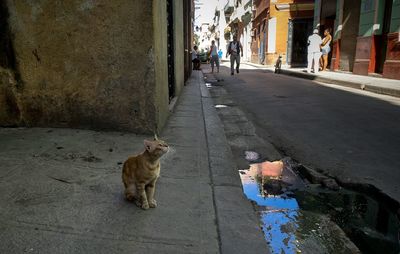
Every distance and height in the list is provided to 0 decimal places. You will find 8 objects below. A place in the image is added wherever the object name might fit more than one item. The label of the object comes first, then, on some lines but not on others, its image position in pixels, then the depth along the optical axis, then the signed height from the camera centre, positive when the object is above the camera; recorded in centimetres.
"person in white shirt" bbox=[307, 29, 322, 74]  1667 -17
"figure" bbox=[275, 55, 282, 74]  2057 -123
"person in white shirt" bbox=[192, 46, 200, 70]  2204 -98
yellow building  2661 +112
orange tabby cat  248 -91
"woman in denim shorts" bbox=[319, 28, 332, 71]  1695 -4
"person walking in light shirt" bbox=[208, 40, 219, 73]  1958 -55
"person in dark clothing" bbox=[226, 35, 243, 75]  1778 -26
